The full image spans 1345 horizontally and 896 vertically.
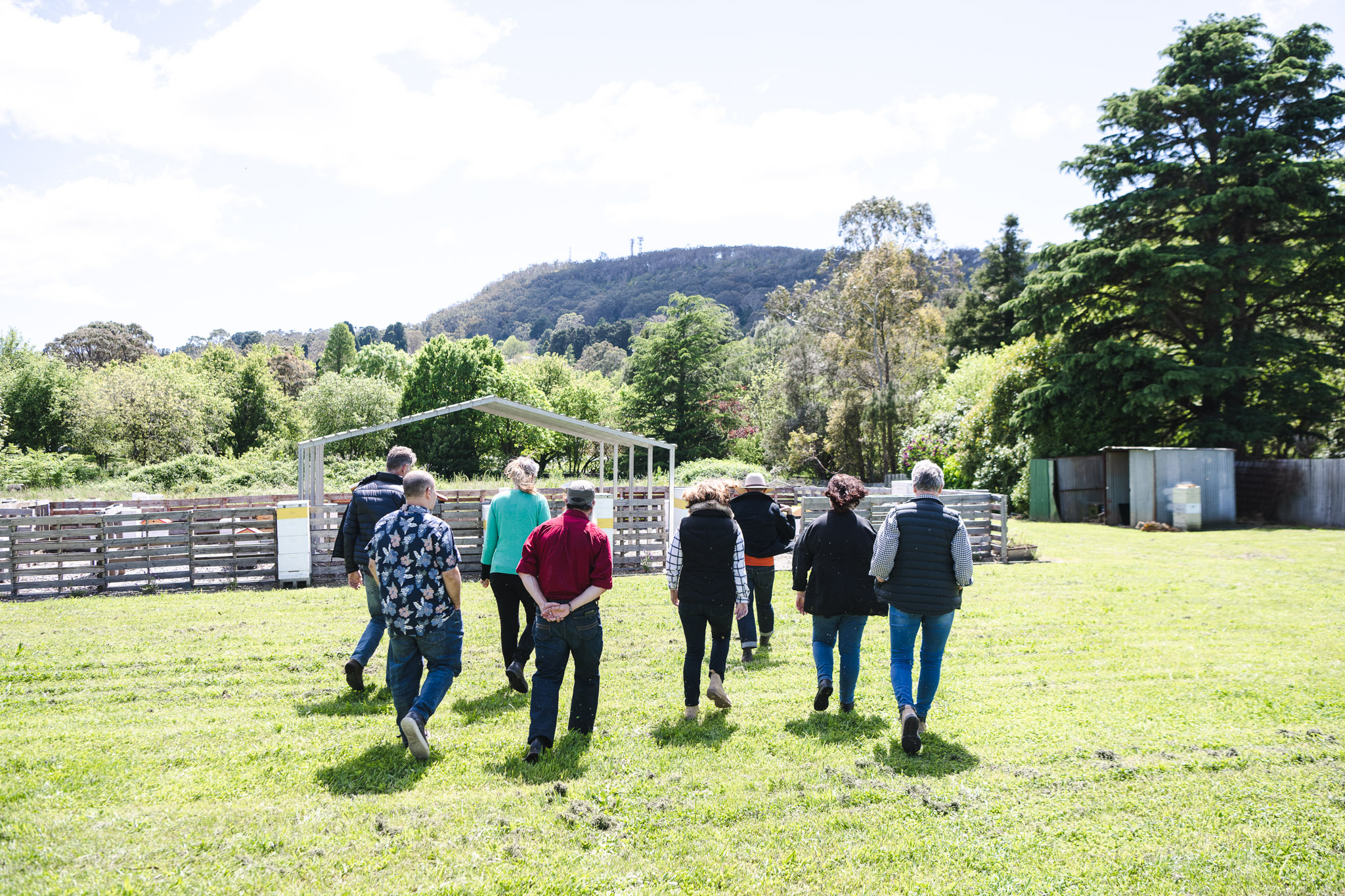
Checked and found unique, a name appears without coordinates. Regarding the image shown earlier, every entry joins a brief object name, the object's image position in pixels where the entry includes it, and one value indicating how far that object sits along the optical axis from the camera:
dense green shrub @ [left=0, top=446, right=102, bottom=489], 30.88
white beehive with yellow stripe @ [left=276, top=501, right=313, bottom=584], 11.43
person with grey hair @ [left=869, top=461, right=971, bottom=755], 4.91
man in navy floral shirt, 4.67
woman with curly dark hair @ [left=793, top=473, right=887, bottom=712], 5.34
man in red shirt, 4.66
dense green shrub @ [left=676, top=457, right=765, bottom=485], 37.19
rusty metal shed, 20.25
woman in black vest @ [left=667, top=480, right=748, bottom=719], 5.25
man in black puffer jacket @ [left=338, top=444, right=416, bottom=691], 6.06
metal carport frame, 14.25
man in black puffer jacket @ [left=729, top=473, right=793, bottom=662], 7.05
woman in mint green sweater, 5.84
